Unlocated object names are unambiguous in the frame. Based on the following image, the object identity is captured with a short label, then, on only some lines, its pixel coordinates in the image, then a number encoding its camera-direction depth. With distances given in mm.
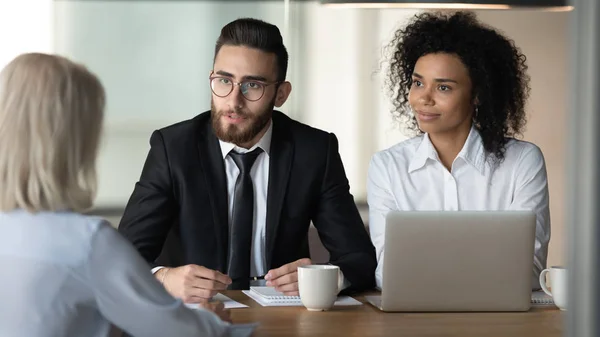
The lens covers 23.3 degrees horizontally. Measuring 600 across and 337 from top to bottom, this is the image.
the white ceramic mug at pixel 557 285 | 2975
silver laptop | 2857
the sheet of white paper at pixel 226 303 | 2891
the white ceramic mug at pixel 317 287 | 2880
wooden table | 2713
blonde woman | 2379
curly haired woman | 3668
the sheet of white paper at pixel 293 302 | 2941
